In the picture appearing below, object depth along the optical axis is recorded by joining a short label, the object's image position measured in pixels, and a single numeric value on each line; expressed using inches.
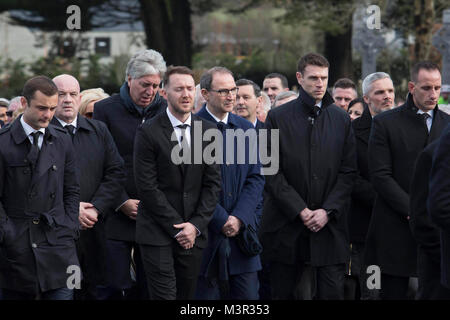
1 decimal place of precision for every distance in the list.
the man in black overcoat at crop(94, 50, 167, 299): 605.0
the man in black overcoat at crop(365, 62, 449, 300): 566.3
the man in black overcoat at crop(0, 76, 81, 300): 502.9
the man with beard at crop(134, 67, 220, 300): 522.3
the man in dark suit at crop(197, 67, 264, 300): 557.0
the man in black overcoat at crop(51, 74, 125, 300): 588.7
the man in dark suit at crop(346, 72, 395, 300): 630.5
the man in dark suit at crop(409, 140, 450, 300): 429.4
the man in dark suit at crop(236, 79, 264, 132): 694.5
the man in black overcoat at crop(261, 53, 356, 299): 567.2
